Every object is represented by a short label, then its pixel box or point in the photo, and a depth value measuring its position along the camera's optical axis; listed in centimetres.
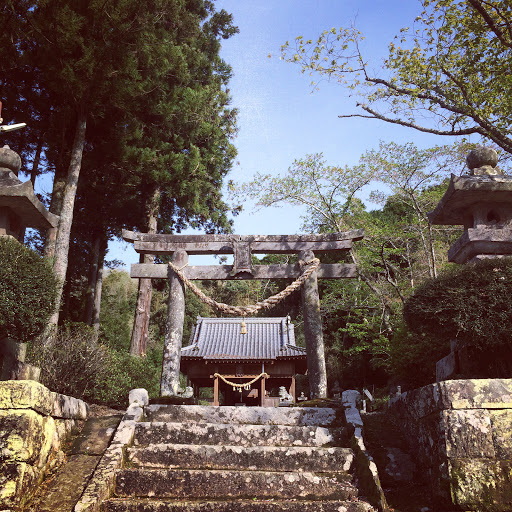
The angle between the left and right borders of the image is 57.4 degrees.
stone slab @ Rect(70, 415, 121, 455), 482
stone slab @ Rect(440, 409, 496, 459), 377
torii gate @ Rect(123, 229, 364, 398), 993
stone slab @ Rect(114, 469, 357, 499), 425
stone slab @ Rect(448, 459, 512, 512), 359
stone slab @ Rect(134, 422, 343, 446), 506
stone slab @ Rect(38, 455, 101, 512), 385
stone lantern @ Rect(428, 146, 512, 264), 584
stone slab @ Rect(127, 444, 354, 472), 465
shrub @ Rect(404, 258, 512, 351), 468
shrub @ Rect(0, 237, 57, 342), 502
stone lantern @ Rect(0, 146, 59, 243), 582
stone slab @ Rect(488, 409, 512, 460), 375
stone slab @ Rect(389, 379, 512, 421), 390
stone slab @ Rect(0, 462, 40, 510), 359
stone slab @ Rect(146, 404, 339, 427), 559
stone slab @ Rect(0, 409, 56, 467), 375
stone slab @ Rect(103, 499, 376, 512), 392
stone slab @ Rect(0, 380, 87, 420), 390
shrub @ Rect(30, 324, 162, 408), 812
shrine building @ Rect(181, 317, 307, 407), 1883
